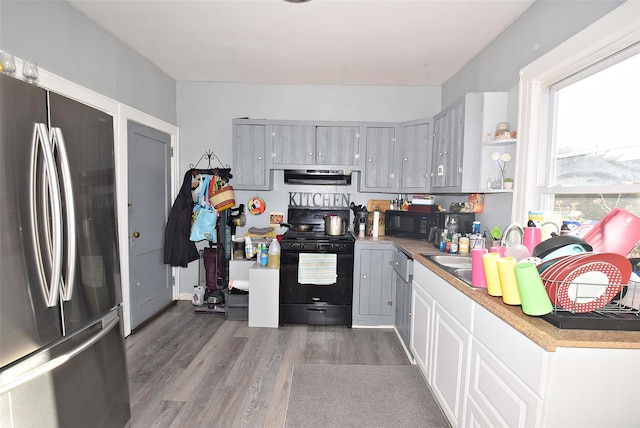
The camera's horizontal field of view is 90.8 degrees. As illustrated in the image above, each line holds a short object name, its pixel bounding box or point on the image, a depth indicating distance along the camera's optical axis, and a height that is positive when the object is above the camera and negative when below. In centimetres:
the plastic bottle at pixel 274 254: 325 -60
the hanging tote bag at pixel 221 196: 353 -1
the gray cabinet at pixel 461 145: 244 +45
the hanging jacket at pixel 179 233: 345 -43
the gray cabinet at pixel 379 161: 350 +42
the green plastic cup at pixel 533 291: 108 -31
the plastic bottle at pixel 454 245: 250 -36
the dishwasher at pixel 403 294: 261 -85
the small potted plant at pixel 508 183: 223 +13
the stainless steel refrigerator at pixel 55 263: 106 -28
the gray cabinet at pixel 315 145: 350 +57
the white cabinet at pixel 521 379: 100 -63
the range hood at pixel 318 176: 355 +23
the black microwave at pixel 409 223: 308 -25
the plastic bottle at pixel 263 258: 323 -64
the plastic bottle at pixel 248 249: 342 -58
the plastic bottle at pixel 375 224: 333 -27
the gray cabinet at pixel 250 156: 351 +44
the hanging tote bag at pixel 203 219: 348 -27
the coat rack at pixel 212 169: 365 +30
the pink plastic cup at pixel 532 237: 160 -18
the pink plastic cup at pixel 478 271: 149 -33
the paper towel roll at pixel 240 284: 328 -93
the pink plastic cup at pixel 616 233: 125 -12
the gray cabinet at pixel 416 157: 327 +45
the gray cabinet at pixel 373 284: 314 -86
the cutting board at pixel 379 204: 376 -7
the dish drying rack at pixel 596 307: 104 -37
